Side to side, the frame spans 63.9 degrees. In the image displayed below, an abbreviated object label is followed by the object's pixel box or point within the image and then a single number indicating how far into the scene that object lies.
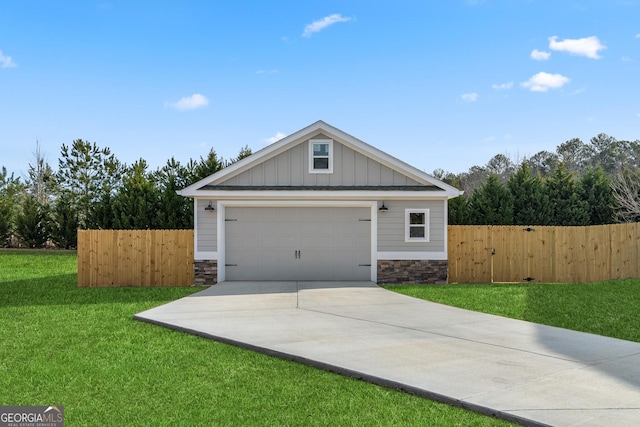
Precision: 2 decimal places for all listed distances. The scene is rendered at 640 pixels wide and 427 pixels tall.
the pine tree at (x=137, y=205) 24.98
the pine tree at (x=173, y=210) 24.38
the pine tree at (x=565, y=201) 23.66
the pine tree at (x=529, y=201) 23.45
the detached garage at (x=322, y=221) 15.32
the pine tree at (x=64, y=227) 27.34
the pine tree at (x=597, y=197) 24.12
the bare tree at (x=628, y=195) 24.81
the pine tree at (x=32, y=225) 27.78
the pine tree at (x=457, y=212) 22.81
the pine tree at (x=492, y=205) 23.05
